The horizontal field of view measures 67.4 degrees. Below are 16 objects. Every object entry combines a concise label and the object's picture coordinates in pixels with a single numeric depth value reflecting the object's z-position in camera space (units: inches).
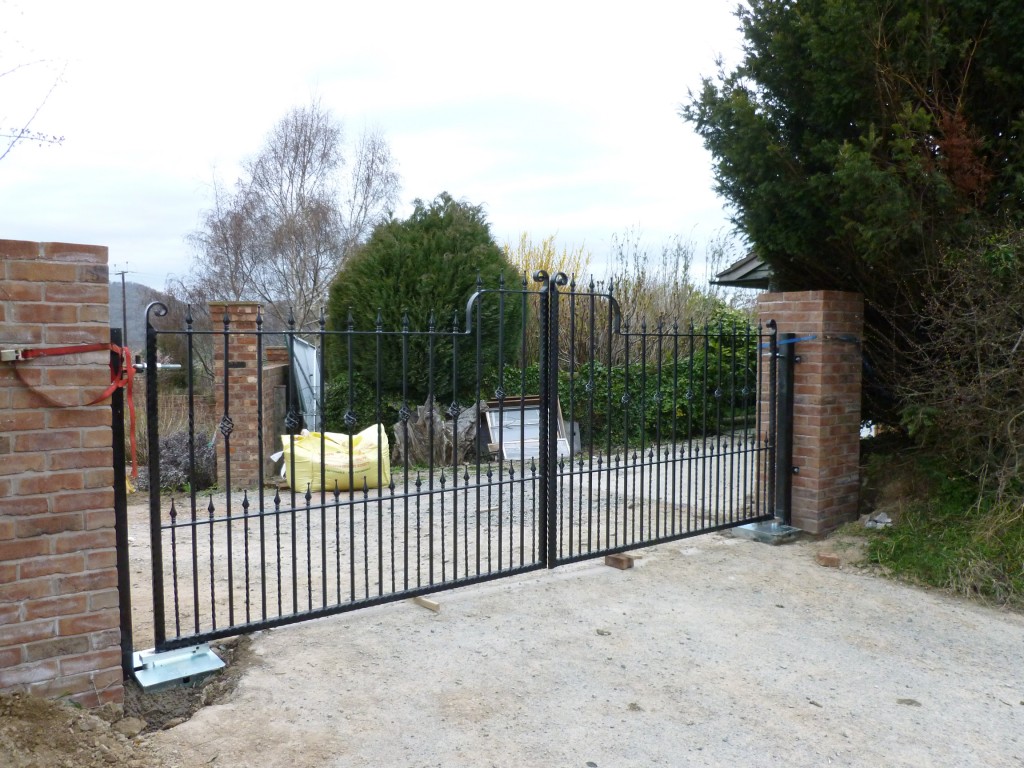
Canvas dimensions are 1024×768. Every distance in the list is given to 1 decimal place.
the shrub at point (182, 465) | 326.6
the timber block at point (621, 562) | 198.5
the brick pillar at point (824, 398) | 219.1
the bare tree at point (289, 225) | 812.6
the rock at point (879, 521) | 219.1
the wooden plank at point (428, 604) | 167.6
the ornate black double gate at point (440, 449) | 161.8
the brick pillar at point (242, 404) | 324.8
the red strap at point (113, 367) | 110.0
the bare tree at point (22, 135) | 142.5
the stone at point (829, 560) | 201.2
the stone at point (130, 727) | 112.4
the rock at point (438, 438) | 385.1
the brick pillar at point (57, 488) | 109.5
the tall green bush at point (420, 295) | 398.6
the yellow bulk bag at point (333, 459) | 299.3
